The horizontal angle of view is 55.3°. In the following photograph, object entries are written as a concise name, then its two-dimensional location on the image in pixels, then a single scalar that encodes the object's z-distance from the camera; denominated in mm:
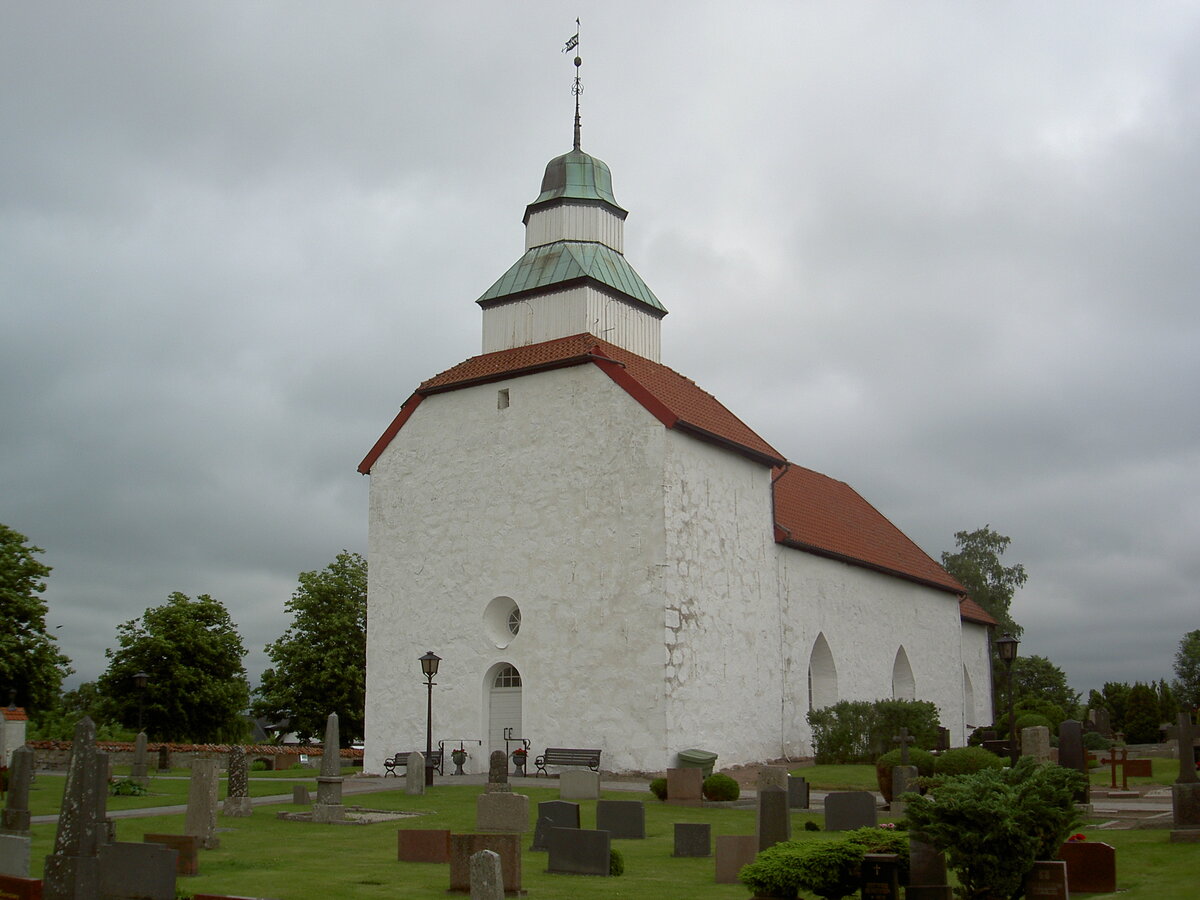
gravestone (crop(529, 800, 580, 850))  13383
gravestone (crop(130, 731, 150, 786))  24469
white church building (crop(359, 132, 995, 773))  23016
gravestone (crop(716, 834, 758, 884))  11531
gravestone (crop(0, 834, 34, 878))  10531
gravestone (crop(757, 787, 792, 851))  11570
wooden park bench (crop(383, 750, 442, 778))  24391
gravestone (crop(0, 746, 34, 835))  14500
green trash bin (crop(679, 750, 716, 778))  21797
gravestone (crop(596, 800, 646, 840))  14484
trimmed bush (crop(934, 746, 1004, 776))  18219
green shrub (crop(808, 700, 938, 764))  26328
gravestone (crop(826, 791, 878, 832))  14289
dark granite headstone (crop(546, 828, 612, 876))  11875
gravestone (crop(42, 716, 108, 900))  9133
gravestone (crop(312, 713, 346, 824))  16641
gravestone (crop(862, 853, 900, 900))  9461
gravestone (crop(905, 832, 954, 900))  9195
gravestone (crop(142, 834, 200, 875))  11727
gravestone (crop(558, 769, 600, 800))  18719
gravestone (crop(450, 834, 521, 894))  10414
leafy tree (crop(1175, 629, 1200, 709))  67312
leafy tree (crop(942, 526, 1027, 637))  52656
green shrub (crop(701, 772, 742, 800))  18484
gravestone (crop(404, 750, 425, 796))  19984
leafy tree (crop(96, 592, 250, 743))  40156
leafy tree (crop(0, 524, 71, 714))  32562
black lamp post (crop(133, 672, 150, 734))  27250
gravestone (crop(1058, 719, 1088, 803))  16884
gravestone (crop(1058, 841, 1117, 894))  10172
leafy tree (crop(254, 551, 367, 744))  41562
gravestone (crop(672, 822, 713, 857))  13195
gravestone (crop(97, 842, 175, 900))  9883
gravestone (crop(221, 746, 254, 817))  17344
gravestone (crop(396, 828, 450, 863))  12719
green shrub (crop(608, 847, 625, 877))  11953
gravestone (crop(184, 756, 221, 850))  13578
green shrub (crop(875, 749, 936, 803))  17609
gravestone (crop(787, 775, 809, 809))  17344
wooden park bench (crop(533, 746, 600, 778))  22422
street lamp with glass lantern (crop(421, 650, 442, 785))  21641
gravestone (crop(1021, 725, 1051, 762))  17531
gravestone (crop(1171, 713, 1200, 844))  12906
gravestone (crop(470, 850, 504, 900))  8812
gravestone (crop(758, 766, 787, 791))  14555
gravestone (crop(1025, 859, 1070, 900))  9242
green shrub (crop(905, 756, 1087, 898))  9133
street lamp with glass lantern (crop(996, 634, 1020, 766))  22062
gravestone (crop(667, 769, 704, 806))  18453
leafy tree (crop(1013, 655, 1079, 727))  49725
